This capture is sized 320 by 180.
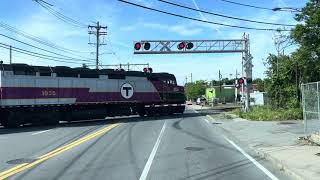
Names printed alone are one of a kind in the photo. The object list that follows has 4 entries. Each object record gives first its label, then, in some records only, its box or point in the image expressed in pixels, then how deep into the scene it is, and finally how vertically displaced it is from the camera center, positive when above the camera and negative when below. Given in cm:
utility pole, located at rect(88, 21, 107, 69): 6981 +996
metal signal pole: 4600 +502
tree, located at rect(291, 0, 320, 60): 3112 +460
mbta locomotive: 3133 +64
